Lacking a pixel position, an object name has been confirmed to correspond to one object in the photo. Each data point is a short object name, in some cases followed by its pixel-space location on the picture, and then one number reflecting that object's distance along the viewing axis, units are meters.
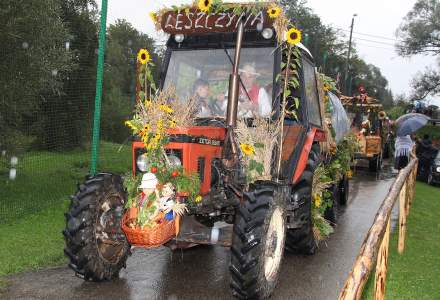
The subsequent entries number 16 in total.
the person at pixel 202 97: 5.44
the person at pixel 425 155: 16.23
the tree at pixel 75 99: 10.17
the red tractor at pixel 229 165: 4.34
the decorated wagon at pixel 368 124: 15.82
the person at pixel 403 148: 14.93
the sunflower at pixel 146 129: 4.46
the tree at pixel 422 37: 39.31
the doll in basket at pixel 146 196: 4.36
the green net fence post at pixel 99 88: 7.13
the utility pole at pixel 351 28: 42.31
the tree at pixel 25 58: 7.29
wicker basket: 4.20
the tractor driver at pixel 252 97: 5.34
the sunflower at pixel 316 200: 5.94
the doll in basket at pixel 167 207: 4.34
